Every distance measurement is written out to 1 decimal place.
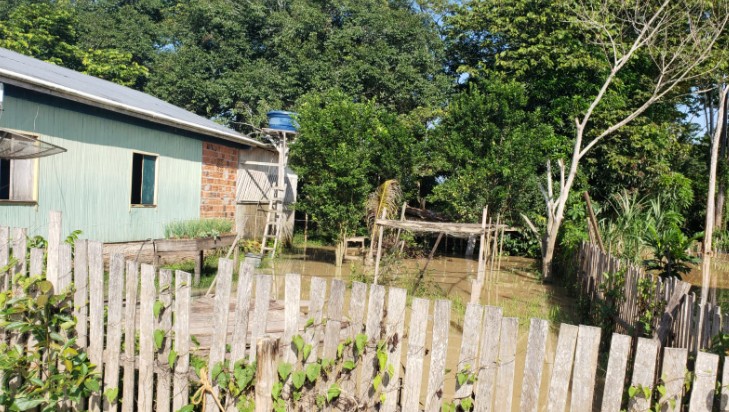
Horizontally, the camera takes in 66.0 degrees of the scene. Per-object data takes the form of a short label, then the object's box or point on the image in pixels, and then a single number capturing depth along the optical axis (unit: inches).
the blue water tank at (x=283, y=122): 596.7
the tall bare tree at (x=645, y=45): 526.0
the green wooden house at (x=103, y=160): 360.5
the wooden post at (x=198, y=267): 378.9
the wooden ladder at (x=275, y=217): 581.4
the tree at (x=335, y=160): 550.6
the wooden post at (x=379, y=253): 381.2
